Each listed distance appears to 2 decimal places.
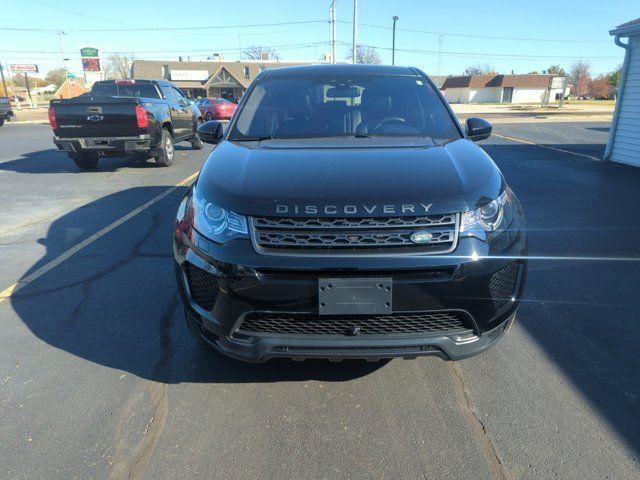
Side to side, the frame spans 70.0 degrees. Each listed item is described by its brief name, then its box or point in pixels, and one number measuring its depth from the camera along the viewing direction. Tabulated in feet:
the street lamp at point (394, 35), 147.23
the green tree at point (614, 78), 268.13
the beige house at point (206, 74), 203.72
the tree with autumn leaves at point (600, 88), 268.00
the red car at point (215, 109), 89.40
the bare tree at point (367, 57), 239.50
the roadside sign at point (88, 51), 213.66
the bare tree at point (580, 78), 285.29
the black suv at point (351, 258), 6.95
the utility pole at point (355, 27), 122.75
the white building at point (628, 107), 34.17
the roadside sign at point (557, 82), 179.98
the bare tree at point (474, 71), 371.76
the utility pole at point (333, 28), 140.30
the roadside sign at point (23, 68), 189.71
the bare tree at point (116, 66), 284.82
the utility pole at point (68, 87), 167.97
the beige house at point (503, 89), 258.16
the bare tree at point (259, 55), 275.59
